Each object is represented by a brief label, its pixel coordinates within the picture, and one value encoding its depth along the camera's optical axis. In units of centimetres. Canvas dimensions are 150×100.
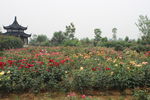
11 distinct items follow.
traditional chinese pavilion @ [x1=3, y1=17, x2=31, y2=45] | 2456
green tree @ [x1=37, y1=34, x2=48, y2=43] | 4453
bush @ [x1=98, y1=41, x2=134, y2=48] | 1998
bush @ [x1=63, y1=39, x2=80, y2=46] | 2234
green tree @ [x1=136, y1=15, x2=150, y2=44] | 2803
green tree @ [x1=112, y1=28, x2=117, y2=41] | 4831
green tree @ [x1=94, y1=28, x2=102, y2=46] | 3524
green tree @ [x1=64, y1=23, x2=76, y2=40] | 3477
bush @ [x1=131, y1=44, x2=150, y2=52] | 1198
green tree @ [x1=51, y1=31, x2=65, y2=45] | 3597
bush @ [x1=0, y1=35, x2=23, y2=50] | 1320
